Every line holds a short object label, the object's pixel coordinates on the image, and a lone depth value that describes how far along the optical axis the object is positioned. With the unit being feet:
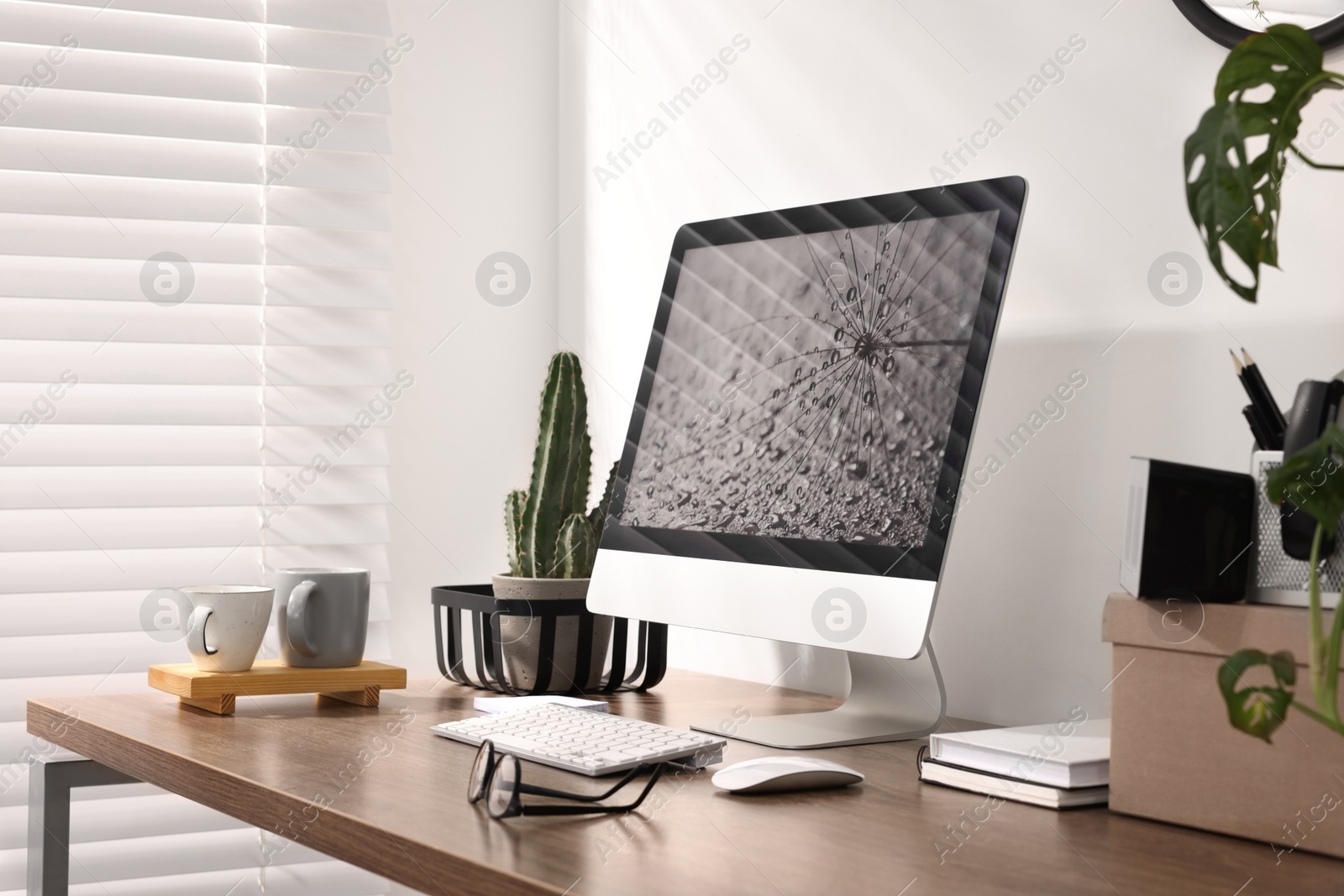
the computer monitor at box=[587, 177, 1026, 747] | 3.25
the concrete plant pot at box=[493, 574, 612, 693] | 4.25
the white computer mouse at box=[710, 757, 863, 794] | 2.69
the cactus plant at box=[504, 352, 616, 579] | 4.45
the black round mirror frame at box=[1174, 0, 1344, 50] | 3.20
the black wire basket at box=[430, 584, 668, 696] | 4.25
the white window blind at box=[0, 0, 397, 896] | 5.08
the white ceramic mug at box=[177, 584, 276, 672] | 3.90
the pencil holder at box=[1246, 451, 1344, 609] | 2.31
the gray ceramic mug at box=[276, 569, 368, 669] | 4.04
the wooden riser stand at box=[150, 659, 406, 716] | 3.80
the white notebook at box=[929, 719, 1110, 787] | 2.64
